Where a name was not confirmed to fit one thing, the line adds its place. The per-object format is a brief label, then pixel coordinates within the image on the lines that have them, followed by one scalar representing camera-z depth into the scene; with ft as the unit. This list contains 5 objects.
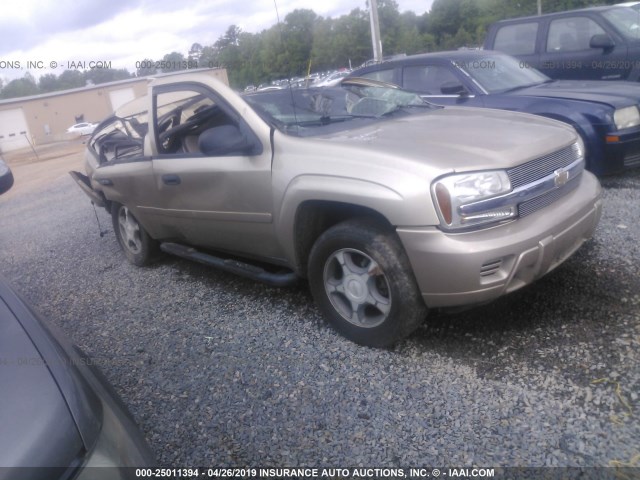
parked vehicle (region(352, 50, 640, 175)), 16.61
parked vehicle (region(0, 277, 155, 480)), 4.46
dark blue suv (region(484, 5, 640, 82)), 22.40
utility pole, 47.73
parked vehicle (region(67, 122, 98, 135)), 129.27
